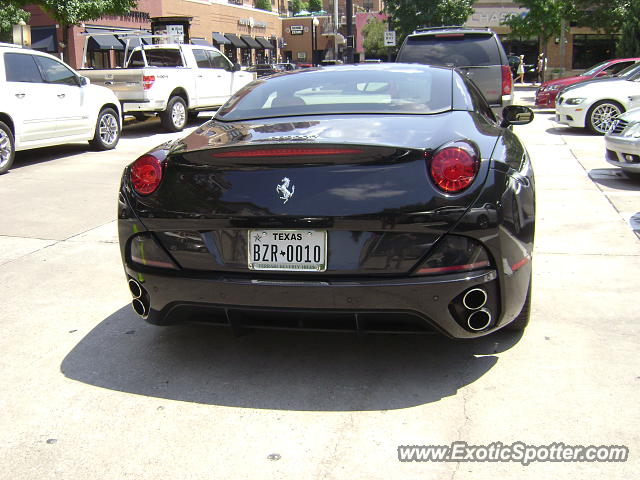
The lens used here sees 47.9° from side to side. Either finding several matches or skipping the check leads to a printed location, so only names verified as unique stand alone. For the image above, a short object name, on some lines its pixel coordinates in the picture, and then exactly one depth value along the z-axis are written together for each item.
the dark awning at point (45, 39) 37.09
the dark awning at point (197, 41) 35.57
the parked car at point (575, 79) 18.84
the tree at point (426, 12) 34.34
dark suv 11.36
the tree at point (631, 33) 29.59
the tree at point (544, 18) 31.53
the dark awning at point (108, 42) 35.07
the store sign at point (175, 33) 27.17
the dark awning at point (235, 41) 57.78
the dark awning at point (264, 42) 65.33
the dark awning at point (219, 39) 55.59
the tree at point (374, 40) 58.99
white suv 10.33
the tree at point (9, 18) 33.27
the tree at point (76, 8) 19.80
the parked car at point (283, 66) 42.40
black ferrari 3.13
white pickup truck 14.83
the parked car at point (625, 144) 8.53
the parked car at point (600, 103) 14.01
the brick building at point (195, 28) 36.88
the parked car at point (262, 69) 34.75
